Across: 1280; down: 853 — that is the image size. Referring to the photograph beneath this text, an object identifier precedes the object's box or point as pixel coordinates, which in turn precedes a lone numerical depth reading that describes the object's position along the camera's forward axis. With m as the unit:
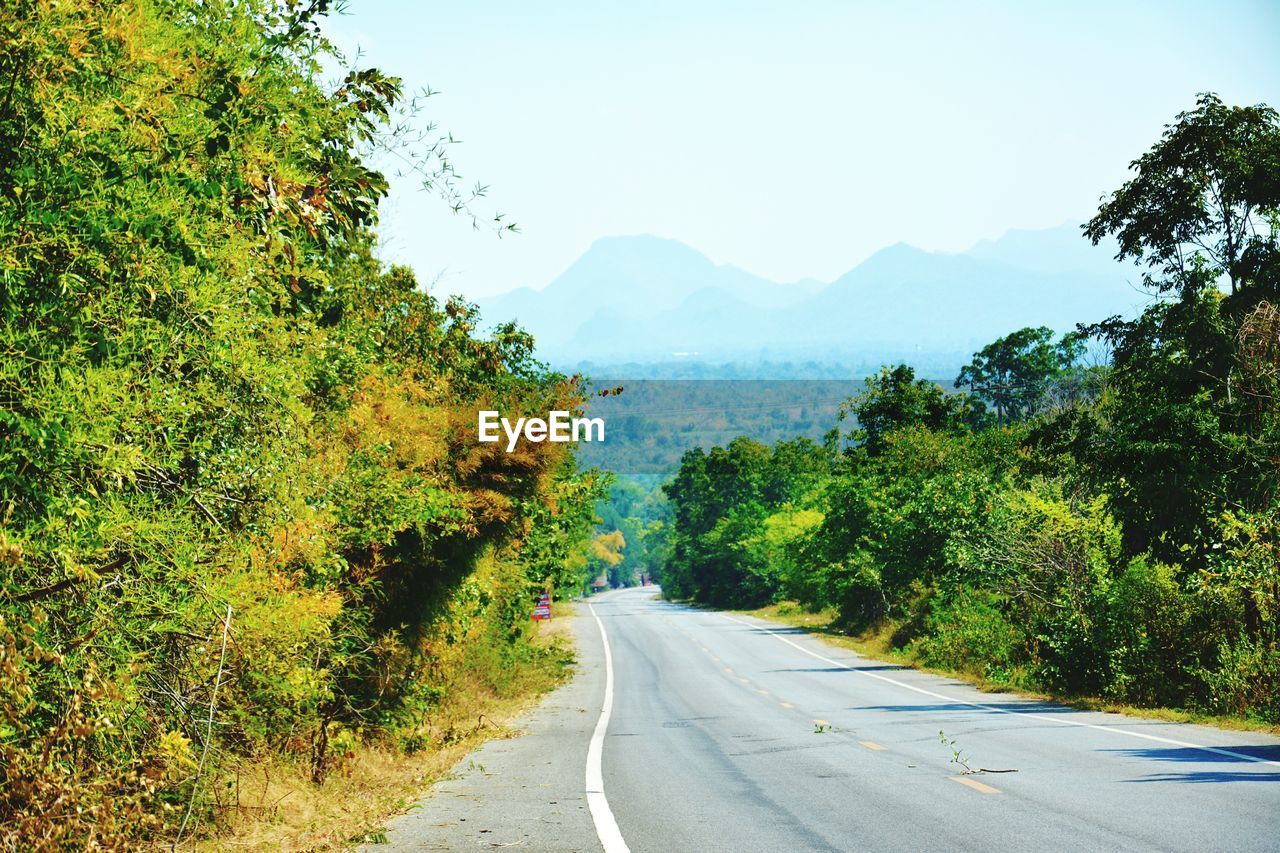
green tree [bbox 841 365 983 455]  49.25
